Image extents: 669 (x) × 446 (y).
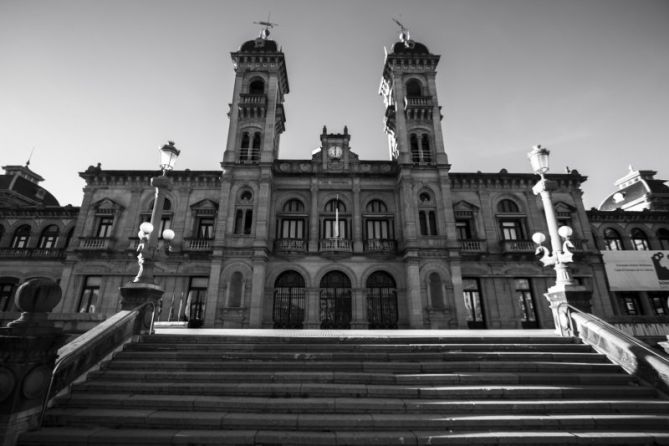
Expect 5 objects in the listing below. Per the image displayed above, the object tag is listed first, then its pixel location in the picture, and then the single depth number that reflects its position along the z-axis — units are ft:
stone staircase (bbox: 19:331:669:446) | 17.02
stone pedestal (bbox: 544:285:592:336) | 31.81
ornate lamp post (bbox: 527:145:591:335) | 32.32
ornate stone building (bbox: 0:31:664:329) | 69.77
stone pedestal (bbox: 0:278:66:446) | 16.51
